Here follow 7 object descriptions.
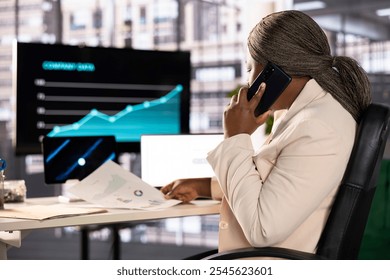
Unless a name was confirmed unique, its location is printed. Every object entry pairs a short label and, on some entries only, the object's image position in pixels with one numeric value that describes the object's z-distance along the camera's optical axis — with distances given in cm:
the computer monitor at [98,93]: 282
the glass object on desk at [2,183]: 217
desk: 191
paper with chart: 221
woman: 161
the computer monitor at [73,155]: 250
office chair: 166
